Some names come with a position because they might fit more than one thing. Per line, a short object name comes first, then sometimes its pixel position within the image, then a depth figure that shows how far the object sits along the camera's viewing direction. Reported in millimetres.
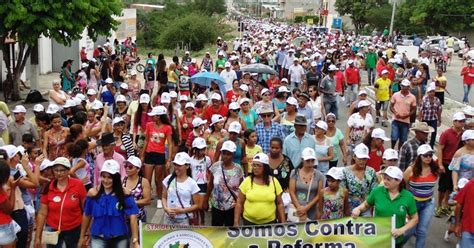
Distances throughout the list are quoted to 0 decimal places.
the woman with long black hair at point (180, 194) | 6977
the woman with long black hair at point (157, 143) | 9375
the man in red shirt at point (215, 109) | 11023
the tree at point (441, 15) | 54875
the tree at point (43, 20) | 17938
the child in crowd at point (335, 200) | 6969
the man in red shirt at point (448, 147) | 9219
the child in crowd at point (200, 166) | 8031
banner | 6465
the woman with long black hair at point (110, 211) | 6191
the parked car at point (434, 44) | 40900
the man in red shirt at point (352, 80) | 17969
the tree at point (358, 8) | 68625
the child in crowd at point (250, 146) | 8450
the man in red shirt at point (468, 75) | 19906
